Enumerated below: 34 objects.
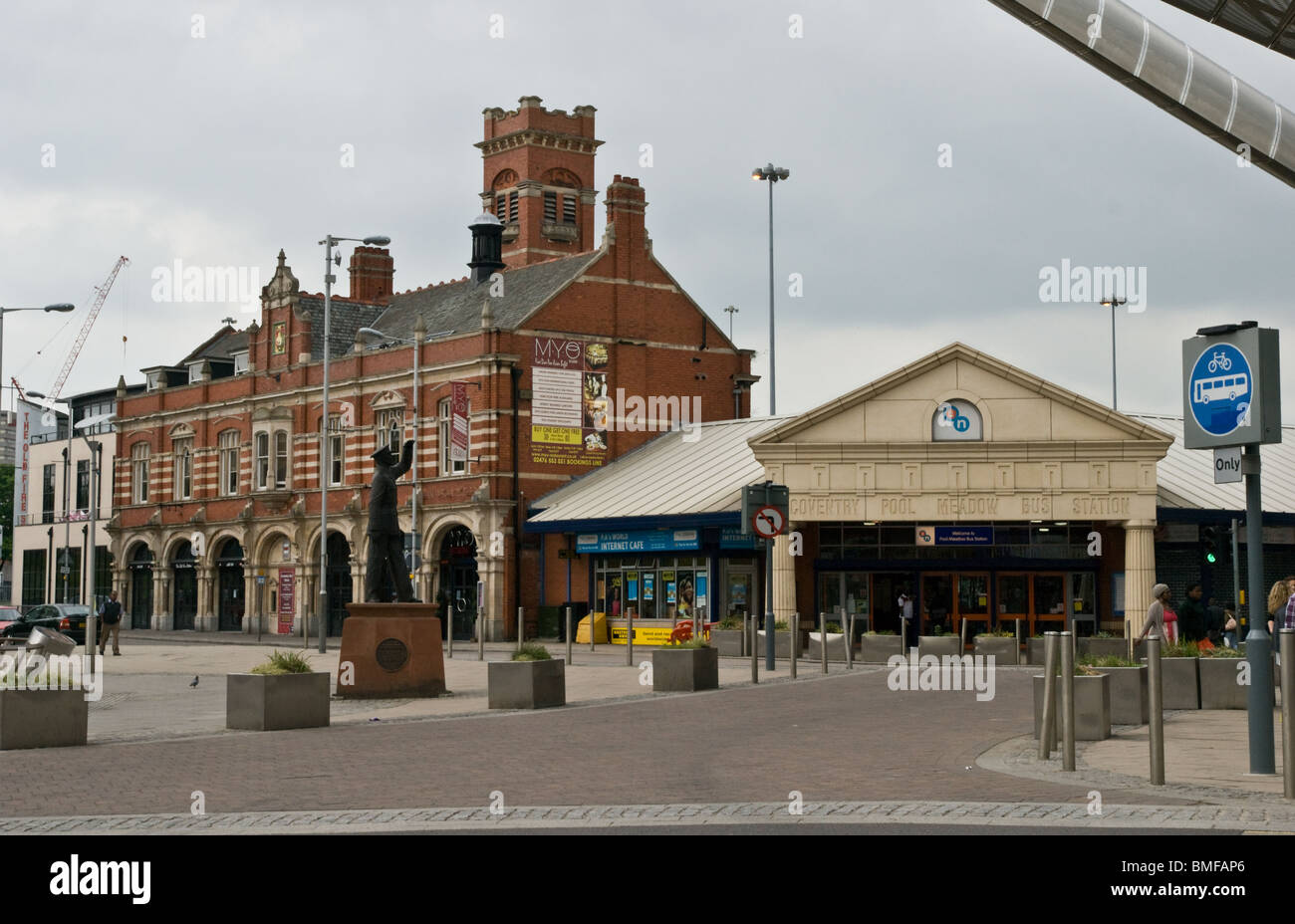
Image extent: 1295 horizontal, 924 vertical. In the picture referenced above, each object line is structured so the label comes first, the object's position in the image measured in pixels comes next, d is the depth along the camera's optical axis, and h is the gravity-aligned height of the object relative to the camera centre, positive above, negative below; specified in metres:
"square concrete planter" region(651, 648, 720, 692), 24.53 -1.60
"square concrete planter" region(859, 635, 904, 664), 32.84 -1.69
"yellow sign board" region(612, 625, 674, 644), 48.44 -2.11
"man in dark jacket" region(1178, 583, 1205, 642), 22.47 -0.72
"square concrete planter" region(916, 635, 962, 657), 31.00 -1.55
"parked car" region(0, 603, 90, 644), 50.62 -1.68
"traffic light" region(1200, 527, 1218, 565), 34.31 +0.50
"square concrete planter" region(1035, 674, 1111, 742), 16.11 -1.41
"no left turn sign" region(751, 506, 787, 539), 26.89 +0.69
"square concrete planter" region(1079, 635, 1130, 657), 26.73 -1.35
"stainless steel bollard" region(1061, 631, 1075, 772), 13.32 -1.16
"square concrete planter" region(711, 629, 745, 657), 36.91 -1.77
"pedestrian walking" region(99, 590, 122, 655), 39.97 -1.30
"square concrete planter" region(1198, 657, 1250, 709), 19.47 -1.44
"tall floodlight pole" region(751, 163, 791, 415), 57.56 +13.95
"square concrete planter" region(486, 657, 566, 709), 21.45 -1.60
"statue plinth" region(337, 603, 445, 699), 22.86 -1.24
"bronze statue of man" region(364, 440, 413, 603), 24.00 +0.38
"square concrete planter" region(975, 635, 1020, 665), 33.41 -1.72
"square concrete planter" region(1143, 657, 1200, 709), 19.61 -1.46
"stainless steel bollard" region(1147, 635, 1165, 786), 12.15 -1.10
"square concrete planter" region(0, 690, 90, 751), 16.47 -1.57
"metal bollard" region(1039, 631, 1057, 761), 14.23 -1.18
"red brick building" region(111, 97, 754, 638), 53.94 +5.92
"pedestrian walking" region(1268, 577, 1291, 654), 19.75 -0.40
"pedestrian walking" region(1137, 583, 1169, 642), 19.83 -0.59
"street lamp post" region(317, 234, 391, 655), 44.53 +8.12
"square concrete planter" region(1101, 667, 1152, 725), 17.48 -1.40
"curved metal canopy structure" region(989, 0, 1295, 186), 15.19 +4.69
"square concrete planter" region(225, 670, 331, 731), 18.55 -1.57
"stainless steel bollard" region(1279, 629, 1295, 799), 11.31 -1.11
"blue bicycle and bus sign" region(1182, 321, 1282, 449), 12.88 +1.44
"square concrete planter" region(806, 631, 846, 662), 34.84 -1.79
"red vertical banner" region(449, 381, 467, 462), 52.53 +4.56
